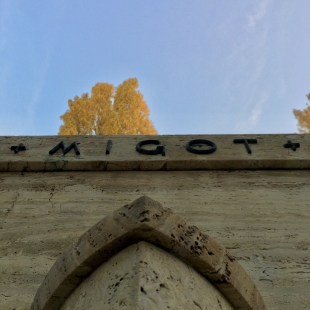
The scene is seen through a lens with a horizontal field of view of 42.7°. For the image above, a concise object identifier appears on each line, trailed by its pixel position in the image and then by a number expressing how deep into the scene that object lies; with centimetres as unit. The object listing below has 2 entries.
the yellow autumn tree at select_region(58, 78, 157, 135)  1150
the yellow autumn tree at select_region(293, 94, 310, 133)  1248
